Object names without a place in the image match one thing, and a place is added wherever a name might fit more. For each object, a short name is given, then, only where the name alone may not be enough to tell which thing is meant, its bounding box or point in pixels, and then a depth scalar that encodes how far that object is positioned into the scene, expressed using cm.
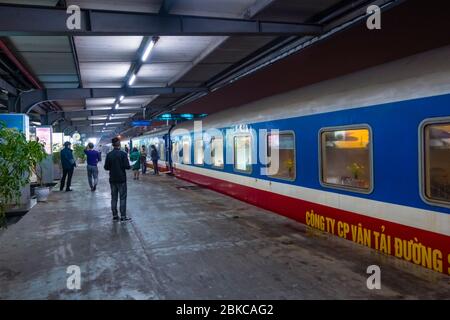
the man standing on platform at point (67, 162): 1322
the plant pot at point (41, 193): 1124
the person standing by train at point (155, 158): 2034
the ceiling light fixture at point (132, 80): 1170
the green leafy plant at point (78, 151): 2451
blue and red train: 441
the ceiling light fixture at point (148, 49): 803
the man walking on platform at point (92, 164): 1324
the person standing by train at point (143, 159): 2070
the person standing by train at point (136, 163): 1753
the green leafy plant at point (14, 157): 589
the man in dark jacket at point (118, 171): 792
